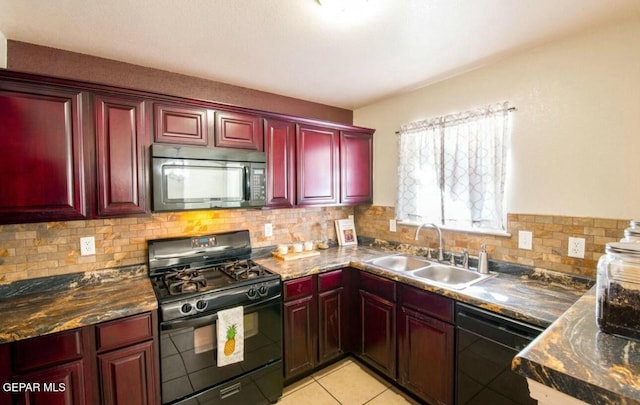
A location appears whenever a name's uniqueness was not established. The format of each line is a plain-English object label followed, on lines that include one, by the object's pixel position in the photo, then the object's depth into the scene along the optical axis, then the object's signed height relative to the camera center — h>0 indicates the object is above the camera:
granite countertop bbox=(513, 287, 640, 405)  0.77 -0.53
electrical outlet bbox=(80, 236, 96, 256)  1.96 -0.34
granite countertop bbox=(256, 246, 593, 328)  1.53 -0.63
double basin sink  2.23 -0.66
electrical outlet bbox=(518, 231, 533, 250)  2.02 -0.35
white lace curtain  2.16 +0.20
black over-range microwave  1.91 +0.13
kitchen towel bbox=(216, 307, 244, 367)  1.85 -0.93
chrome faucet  2.50 -0.45
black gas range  1.74 -0.81
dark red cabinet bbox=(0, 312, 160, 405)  1.36 -0.88
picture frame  3.25 -0.45
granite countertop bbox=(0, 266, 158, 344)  1.42 -0.62
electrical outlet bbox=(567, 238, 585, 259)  1.79 -0.36
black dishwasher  1.51 -0.97
